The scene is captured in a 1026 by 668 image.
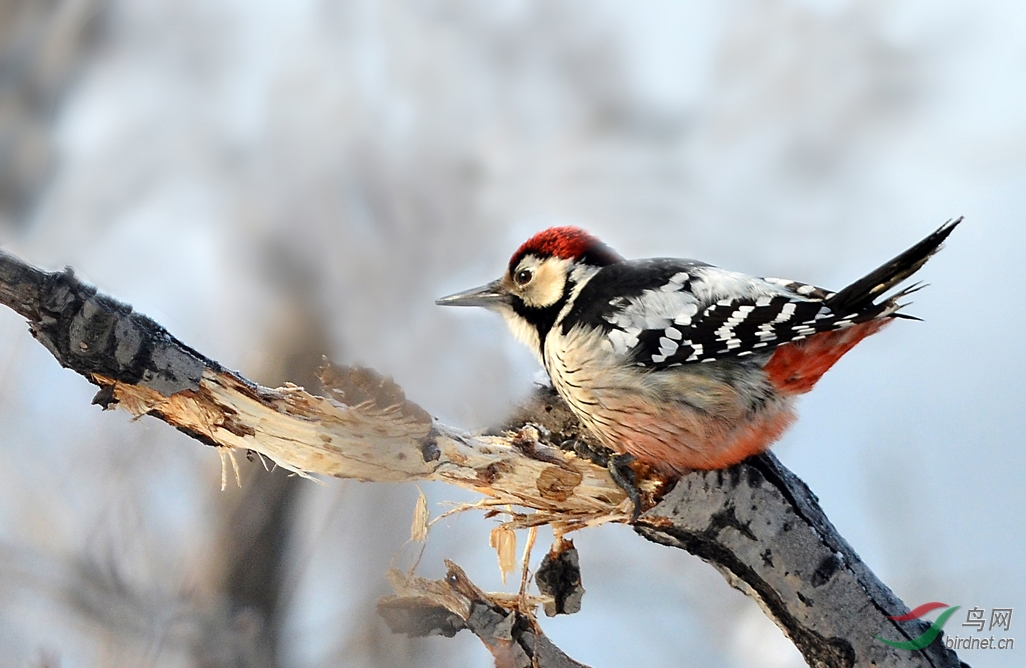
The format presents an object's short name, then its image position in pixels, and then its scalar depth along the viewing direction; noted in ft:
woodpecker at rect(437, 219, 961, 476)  30.45
